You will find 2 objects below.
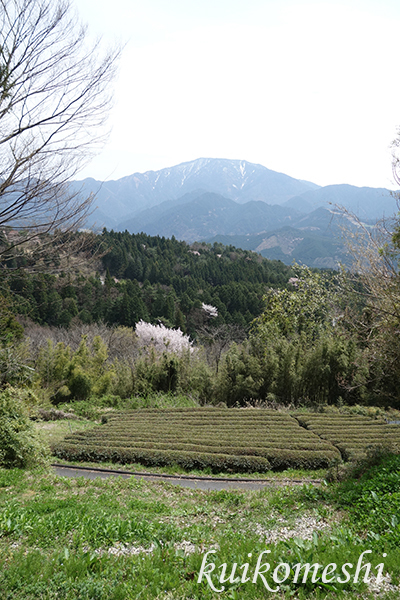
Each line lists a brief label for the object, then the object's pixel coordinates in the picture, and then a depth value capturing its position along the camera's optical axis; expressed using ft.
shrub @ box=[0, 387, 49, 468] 26.25
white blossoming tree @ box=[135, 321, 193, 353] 117.39
